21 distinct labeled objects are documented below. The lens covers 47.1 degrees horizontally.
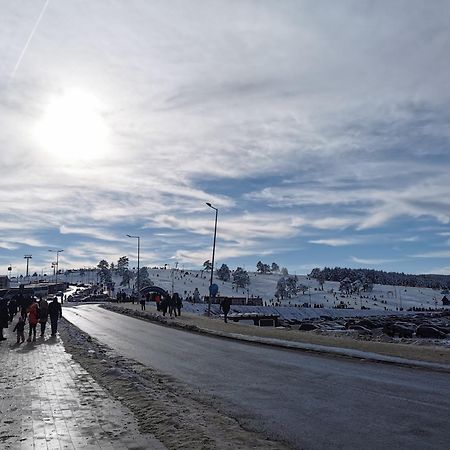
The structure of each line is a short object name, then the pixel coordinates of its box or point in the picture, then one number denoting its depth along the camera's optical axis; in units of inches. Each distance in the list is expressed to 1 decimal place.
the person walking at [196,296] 4343.3
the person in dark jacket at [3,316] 801.2
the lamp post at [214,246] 1625.4
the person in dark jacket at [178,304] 1519.4
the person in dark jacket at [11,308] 1217.0
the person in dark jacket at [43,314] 892.0
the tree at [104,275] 7500.0
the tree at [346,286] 7516.7
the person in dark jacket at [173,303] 1505.9
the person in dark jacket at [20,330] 799.1
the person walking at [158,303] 1781.0
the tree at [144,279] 6161.4
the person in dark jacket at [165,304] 1539.6
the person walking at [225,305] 1305.4
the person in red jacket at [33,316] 836.0
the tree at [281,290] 6818.9
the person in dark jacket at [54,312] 922.7
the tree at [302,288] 7352.4
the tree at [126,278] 7554.1
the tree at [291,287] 7155.5
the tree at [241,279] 7465.6
